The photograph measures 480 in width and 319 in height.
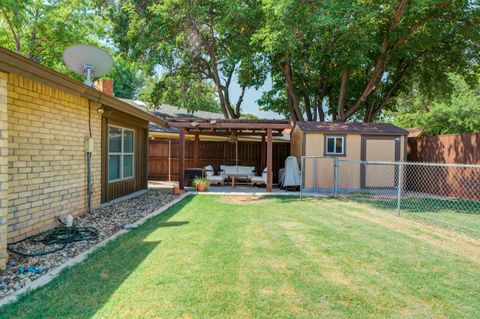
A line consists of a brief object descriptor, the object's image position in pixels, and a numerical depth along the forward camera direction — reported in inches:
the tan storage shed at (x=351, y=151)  434.9
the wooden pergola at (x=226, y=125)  407.2
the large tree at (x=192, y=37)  482.3
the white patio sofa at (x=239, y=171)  462.4
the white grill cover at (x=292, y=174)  436.5
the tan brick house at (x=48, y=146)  145.9
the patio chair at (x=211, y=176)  438.8
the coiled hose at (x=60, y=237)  158.7
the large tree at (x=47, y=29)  501.7
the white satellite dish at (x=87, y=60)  247.9
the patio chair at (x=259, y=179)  446.9
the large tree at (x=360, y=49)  385.4
